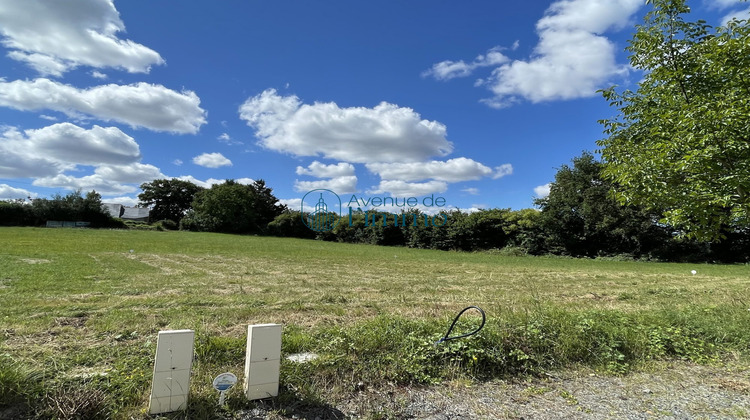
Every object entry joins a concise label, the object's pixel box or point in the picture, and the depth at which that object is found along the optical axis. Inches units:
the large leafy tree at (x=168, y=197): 2726.4
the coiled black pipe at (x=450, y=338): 125.6
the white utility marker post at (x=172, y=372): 85.5
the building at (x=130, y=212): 2738.7
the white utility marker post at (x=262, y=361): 94.1
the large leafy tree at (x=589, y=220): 994.7
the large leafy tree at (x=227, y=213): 2129.7
